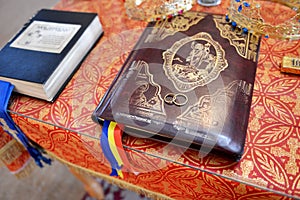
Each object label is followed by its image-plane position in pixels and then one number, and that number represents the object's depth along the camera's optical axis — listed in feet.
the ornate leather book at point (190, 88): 1.38
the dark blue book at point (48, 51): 1.73
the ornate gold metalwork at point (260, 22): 1.76
